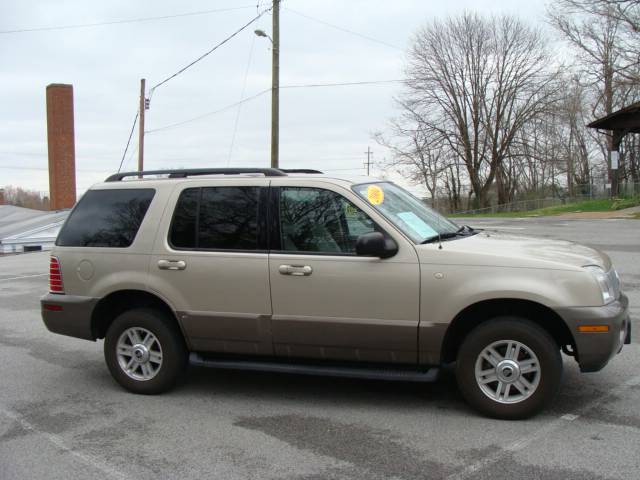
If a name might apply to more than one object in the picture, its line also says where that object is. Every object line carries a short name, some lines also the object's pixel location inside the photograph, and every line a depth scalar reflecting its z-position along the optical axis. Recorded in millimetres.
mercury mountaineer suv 4320
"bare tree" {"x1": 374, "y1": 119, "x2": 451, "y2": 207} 49031
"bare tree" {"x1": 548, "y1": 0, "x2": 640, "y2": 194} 30781
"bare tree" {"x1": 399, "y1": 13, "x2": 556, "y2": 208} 48219
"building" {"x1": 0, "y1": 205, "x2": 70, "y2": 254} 24156
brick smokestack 31844
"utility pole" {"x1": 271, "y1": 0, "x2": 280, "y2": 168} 22000
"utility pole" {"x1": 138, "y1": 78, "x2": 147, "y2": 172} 31594
